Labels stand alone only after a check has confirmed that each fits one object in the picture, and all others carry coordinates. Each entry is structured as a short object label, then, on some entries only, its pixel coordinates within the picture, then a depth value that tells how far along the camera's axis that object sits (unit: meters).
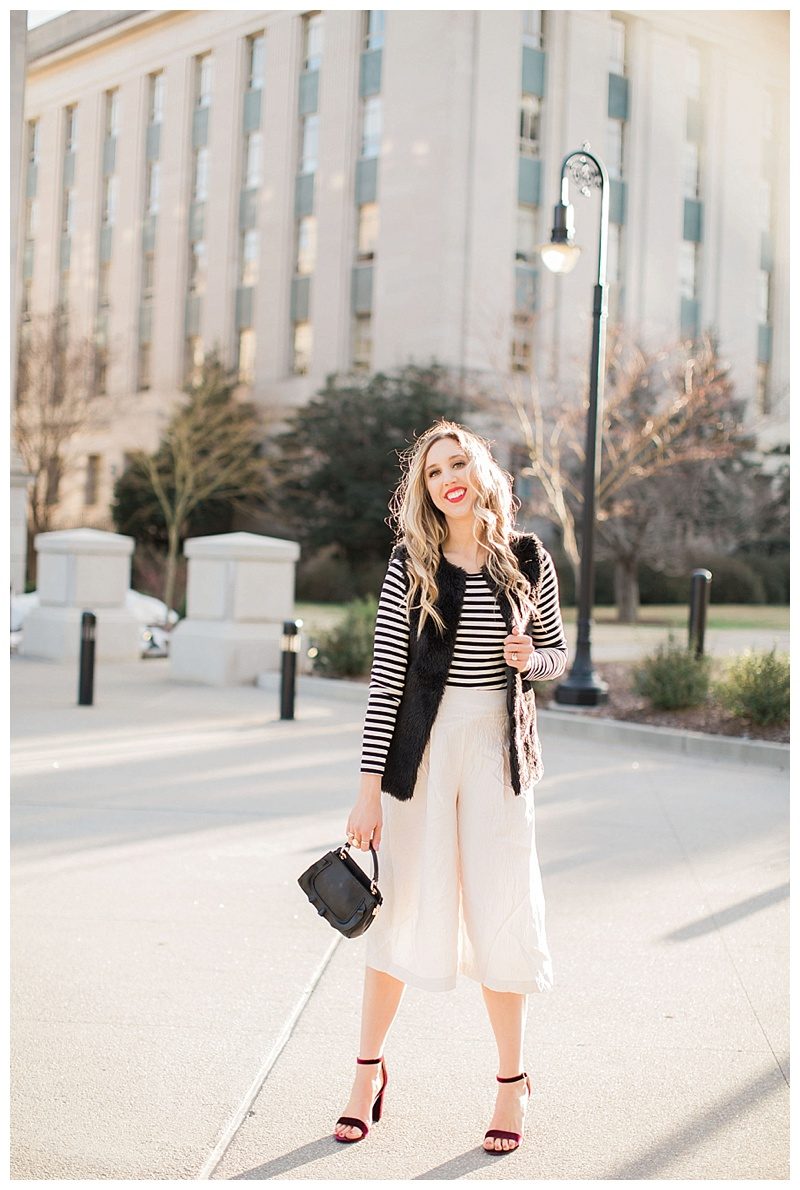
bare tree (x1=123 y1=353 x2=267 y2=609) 33.66
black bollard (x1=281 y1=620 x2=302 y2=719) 11.20
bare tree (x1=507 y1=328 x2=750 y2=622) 25.61
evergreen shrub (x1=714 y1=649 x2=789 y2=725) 10.24
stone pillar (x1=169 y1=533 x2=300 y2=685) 14.23
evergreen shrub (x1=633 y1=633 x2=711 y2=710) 11.12
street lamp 12.03
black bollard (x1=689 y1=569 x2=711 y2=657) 12.52
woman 3.19
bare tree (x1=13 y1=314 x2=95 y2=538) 34.91
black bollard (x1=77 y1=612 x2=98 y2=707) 11.87
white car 17.84
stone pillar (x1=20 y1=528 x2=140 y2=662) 16.55
